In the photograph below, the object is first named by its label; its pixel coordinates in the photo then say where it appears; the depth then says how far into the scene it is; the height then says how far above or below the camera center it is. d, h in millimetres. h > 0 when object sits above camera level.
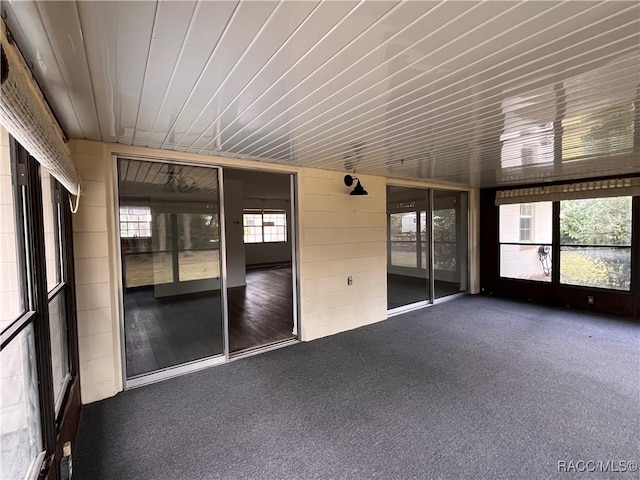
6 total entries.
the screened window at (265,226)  11086 +153
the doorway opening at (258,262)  4223 -1045
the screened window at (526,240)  5559 -335
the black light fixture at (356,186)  4164 +578
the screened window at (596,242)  4707 -350
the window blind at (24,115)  903 +421
